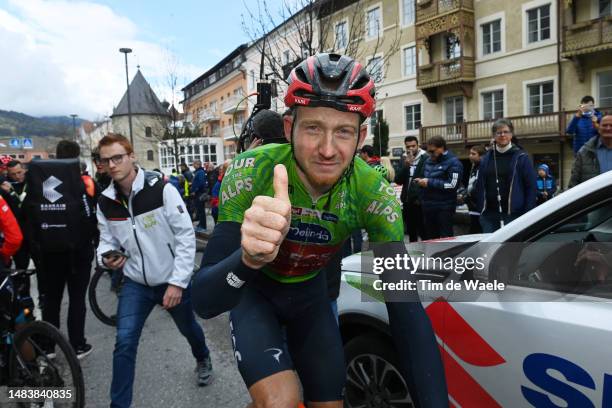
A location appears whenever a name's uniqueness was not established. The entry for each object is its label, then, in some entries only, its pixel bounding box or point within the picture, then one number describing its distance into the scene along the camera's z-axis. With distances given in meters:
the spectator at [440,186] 6.64
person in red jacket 3.46
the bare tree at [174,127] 20.83
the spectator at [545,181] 9.72
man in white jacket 3.26
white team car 1.81
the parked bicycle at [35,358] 3.03
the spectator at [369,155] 7.32
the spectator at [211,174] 13.65
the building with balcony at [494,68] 19.88
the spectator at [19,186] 5.78
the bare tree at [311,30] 8.22
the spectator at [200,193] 12.35
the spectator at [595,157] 4.90
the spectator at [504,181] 5.49
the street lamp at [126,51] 24.84
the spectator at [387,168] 6.22
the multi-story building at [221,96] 47.53
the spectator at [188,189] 14.02
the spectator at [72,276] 4.24
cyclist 1.72
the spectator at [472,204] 7.11
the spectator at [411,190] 7.62
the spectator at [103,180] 7.05
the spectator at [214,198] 10.19
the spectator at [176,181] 12.21
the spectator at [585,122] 6.74
